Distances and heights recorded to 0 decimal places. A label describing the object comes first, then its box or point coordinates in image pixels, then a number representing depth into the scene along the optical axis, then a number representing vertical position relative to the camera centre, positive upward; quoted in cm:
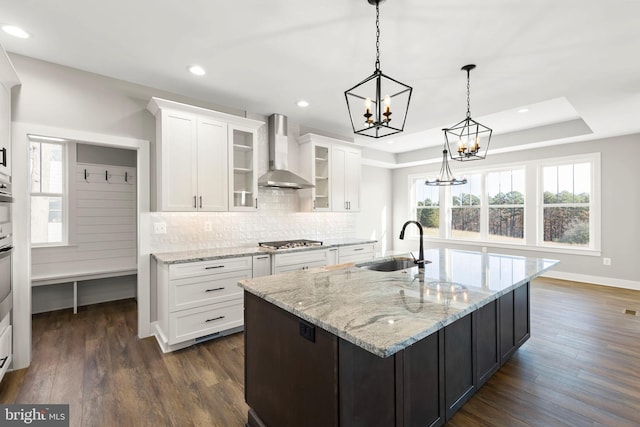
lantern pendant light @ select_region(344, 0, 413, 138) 182 +140
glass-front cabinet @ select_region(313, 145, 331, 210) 457 +58
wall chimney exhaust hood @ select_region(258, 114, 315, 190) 399 +82
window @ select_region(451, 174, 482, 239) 684 +9
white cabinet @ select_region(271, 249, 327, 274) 351 -58
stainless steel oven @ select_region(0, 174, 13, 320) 218 -23
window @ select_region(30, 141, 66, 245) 399 +29
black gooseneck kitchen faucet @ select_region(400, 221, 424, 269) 236 -38
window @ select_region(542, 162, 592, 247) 540 +15
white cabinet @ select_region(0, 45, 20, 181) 224 +85
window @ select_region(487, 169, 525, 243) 615 +16
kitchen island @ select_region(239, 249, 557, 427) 126 -68
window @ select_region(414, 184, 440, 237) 760 +15
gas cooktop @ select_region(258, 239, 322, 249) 367 -39
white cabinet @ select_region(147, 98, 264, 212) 310 +63
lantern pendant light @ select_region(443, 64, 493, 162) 300 +138
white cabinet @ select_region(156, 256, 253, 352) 285 -86
